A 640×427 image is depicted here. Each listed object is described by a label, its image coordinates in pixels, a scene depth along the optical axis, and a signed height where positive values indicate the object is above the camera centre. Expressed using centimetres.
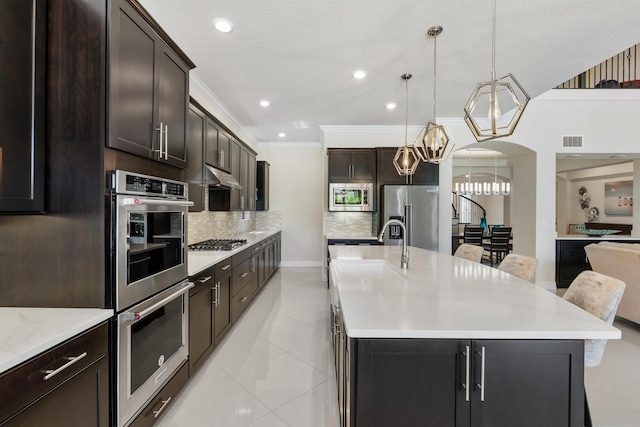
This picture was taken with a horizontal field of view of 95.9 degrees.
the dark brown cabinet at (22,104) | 119 +45
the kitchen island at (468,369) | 110 -61
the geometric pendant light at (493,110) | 152 +56
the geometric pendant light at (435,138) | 252 +66
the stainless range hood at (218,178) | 308 +38
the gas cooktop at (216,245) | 321 -40
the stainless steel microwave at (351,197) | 502 +27
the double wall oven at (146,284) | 137 -41
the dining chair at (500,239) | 648 -58
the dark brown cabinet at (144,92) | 138 +68
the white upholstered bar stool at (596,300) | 143 -45
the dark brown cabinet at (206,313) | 217 -86
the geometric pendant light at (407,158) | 324 +63
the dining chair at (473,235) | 640 -49
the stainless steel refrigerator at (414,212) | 467 +1
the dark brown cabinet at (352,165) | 502 +83
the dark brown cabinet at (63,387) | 93 -65
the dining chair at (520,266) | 221 -43
